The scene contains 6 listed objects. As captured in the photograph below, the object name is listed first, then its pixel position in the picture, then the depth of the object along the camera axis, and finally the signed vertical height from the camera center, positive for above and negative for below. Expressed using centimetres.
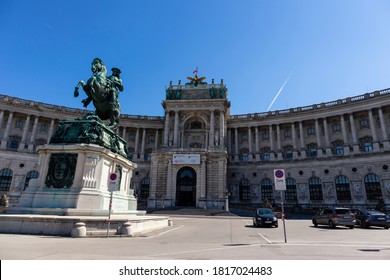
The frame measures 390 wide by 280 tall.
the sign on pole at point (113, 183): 1129 +64
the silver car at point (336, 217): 1947 -127
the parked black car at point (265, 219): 2027 -156
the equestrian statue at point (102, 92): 1573 +692
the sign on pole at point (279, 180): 1186 +102
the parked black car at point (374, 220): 2006 -139
